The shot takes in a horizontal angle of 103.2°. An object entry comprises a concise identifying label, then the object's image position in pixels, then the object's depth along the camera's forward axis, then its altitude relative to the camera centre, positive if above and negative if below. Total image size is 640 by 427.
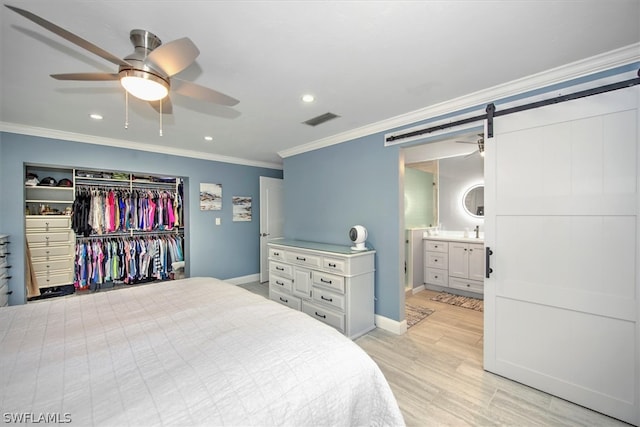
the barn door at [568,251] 1.64 -0.29
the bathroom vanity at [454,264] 4.06 -0.88
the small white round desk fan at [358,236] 3.00 -0.27
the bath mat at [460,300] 3.77 -1.39
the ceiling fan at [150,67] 1.24 +0.81
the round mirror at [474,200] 4.45 +0.21
